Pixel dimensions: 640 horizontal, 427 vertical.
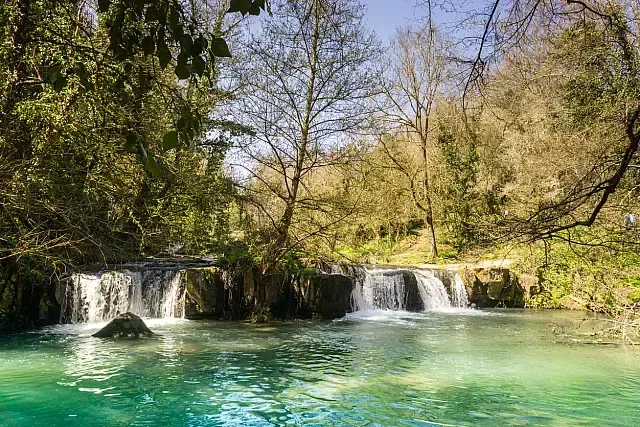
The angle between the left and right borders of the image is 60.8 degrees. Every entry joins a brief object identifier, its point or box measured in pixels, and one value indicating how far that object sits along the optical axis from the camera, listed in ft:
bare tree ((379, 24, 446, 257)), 67.07
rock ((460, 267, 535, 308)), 55.26
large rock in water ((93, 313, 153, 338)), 31.86
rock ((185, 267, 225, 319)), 41.01
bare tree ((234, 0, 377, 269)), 39.32
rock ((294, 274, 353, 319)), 43.75
